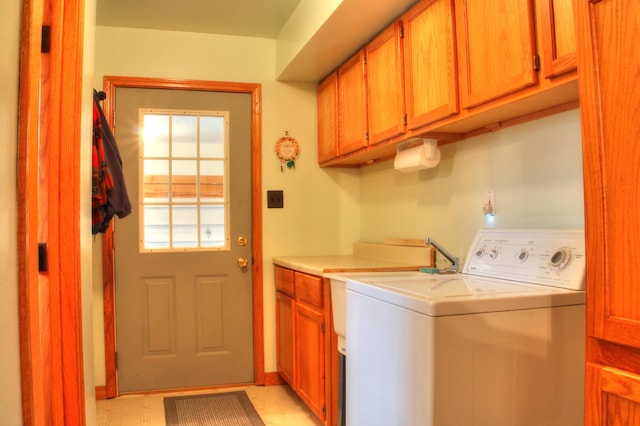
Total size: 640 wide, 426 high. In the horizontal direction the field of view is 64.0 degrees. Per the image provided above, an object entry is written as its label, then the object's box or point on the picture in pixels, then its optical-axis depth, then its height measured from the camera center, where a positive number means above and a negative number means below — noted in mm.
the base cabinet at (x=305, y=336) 2498 -597
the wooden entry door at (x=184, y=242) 3283 -77
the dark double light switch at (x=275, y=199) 3506 +202
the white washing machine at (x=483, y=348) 1455 -368
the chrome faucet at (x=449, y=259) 2352 -158
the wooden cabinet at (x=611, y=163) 966 +117
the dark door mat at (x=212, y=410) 2812 -1053
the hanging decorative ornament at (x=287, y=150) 3531 +540
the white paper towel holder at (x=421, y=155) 2477 +347
